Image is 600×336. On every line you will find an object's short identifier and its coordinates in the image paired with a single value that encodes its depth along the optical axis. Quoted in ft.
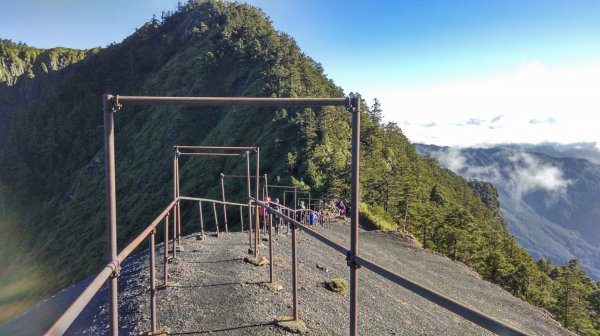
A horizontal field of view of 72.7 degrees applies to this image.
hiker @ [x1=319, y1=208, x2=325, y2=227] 68.74
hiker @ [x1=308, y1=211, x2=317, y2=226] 66.49
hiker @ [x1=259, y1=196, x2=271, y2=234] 40.15
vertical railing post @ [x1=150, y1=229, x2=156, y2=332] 14.62
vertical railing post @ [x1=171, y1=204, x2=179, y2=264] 24.43
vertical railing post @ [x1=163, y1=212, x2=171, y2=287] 20.10
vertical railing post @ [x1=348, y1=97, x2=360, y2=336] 9.22
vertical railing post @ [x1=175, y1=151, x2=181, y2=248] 25.35
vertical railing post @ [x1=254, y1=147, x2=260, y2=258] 24.74
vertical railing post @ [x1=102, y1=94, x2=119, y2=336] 8.34
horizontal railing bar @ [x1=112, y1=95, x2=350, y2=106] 9.16
